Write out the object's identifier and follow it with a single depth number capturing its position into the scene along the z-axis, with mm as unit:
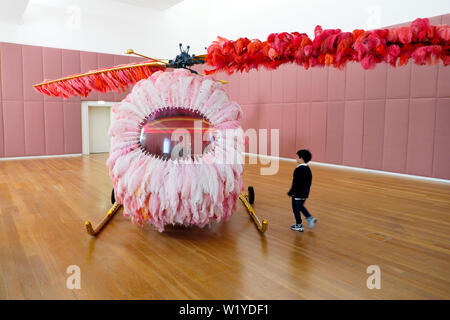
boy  2736
